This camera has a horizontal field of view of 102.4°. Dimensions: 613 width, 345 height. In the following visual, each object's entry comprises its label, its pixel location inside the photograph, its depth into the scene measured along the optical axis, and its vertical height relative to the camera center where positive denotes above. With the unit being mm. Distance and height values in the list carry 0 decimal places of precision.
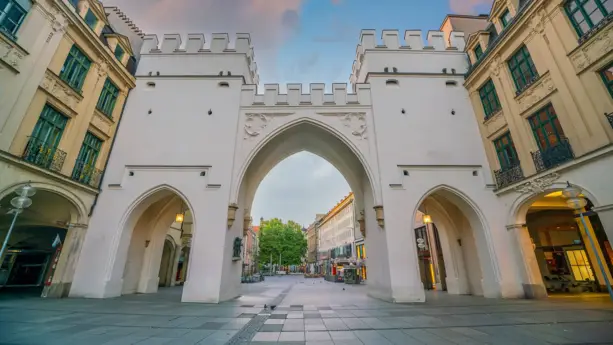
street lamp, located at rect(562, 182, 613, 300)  5884 +1511
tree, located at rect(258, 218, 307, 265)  49719 +4013
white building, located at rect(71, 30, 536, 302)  11102 +5236
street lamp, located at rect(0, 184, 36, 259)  6286 +1572
